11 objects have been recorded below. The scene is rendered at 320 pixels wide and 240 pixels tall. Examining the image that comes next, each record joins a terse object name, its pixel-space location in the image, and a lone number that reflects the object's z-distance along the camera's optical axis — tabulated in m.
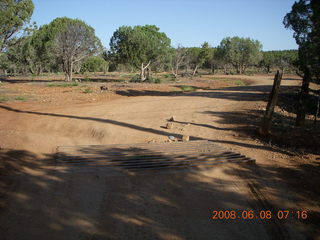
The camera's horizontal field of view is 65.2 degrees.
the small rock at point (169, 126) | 9.02
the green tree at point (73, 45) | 28.36
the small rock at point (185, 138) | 7.80
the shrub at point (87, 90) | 18.38
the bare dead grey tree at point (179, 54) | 39.36
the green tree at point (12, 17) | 21.20
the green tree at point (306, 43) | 8.02
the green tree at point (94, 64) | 58.32
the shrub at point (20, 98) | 14.82
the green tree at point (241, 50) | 54.02
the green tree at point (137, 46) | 30.06
